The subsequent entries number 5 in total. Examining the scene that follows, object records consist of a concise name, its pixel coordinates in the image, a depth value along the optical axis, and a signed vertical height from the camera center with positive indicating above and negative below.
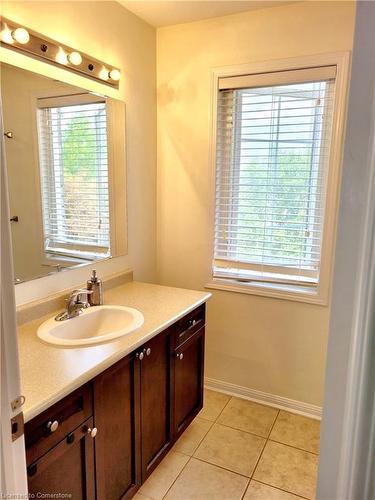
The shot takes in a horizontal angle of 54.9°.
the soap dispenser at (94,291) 1.91 -0.52
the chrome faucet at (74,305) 1.75 -0.56
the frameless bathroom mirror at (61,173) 1.64 +0.10
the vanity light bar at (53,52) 1.51 +0.66
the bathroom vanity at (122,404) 1.18 -0.85
